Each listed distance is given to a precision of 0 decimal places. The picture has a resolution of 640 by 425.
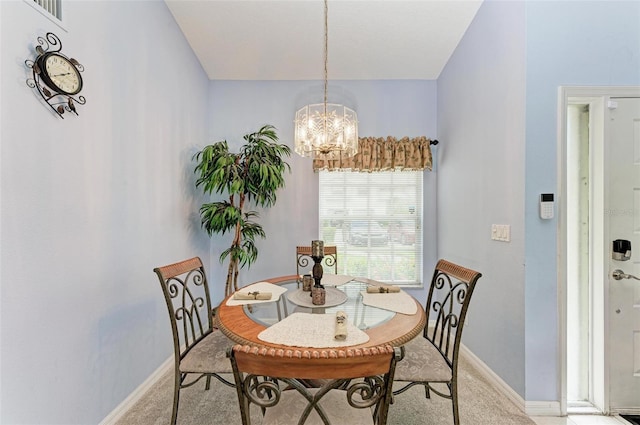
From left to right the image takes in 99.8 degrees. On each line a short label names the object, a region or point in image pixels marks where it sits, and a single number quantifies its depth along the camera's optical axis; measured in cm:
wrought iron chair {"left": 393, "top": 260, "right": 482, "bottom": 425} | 144
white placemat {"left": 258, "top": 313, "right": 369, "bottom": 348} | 111
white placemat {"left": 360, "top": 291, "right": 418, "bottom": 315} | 149
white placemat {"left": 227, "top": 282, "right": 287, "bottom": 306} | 162
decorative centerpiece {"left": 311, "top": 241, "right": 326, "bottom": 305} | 158
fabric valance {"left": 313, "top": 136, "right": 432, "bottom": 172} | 318
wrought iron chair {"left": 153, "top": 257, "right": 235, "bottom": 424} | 151
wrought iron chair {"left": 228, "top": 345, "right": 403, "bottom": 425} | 77
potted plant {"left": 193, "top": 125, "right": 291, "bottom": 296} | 259
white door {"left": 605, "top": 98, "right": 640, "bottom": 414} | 179
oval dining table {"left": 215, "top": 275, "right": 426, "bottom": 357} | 115
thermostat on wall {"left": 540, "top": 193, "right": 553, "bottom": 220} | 179
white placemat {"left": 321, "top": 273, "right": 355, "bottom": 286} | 201
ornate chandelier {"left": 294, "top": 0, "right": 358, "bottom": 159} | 194
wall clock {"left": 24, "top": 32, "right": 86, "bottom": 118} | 125
